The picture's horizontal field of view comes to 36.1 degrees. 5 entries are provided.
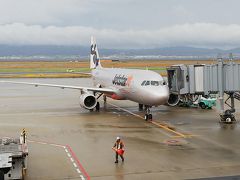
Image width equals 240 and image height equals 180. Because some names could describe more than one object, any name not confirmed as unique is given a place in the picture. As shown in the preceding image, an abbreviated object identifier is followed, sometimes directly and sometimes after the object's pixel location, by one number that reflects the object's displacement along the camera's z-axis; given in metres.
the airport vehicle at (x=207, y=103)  35.11
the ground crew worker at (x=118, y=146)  16.70
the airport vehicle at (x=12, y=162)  13.59
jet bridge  25.47
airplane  26.78
